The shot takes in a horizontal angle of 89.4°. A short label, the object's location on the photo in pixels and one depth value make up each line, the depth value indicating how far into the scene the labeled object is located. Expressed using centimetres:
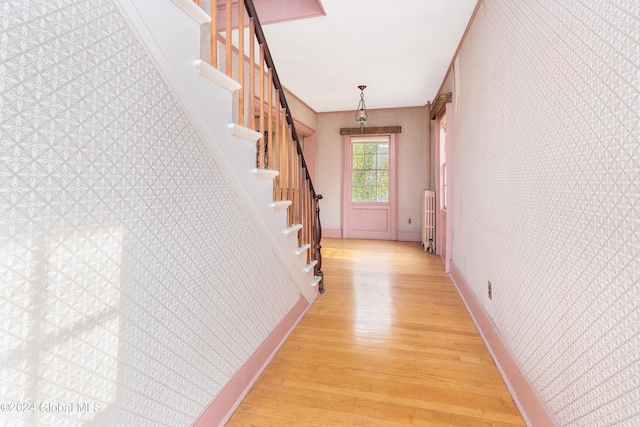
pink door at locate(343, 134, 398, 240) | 627
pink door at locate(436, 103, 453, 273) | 386
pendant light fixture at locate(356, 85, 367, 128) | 472
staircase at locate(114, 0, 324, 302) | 109
